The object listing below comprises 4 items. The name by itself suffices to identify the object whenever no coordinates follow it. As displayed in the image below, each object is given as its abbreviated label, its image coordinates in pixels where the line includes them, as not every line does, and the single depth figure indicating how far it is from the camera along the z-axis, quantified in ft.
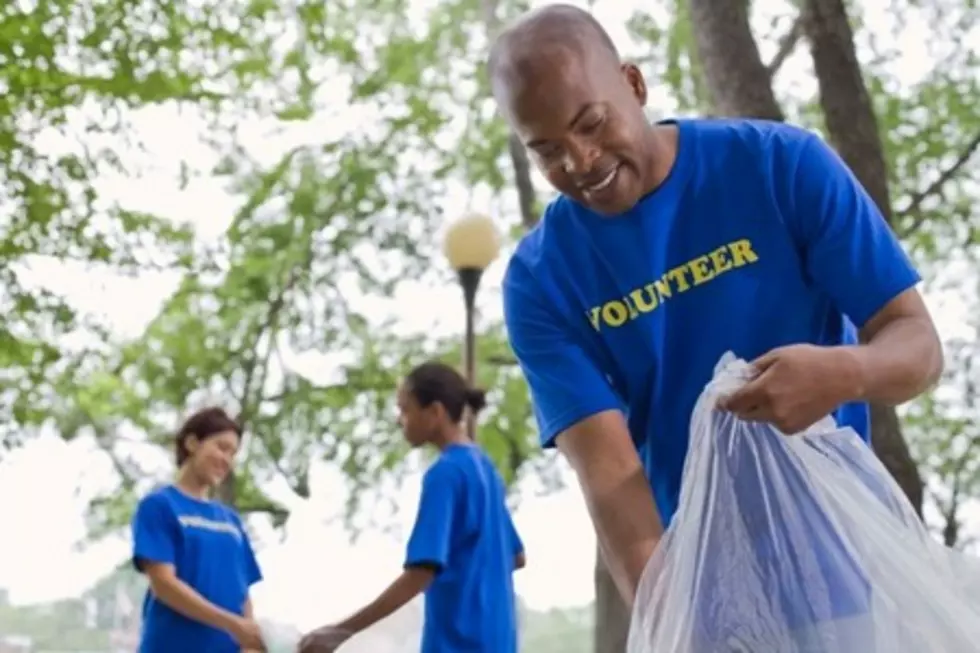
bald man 5.18
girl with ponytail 12.79
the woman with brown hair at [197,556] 14.07
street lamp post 24.18
